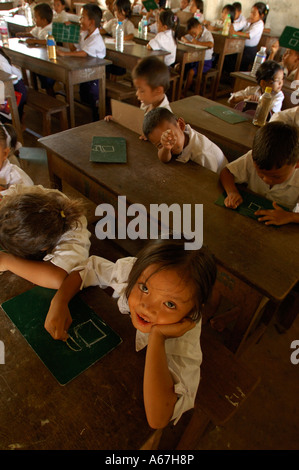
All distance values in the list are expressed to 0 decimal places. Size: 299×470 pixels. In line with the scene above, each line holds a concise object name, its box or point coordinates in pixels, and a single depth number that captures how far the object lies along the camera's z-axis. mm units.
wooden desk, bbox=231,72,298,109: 3241
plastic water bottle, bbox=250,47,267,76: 3491
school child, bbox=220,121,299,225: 1344
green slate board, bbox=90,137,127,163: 1693
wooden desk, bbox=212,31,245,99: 5113
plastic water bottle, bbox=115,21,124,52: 3977
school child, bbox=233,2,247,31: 6102
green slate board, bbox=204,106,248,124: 2383
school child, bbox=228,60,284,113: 2668
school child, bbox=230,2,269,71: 5590
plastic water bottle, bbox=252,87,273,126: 2136
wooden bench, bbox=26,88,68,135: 3141
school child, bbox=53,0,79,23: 5734
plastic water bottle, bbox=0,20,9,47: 3676
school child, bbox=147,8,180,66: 4137
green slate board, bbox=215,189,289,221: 1394
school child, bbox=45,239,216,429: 722
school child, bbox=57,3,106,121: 3604
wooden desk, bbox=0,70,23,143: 2635
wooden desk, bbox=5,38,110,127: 3248
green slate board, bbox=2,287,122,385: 781
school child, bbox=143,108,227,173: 1734
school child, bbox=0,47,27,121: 2849
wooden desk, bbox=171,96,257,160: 2102
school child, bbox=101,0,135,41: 5000
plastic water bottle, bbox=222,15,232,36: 5374
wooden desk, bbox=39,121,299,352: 1141
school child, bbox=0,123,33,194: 1778
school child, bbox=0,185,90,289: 1048
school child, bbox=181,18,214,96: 4898
